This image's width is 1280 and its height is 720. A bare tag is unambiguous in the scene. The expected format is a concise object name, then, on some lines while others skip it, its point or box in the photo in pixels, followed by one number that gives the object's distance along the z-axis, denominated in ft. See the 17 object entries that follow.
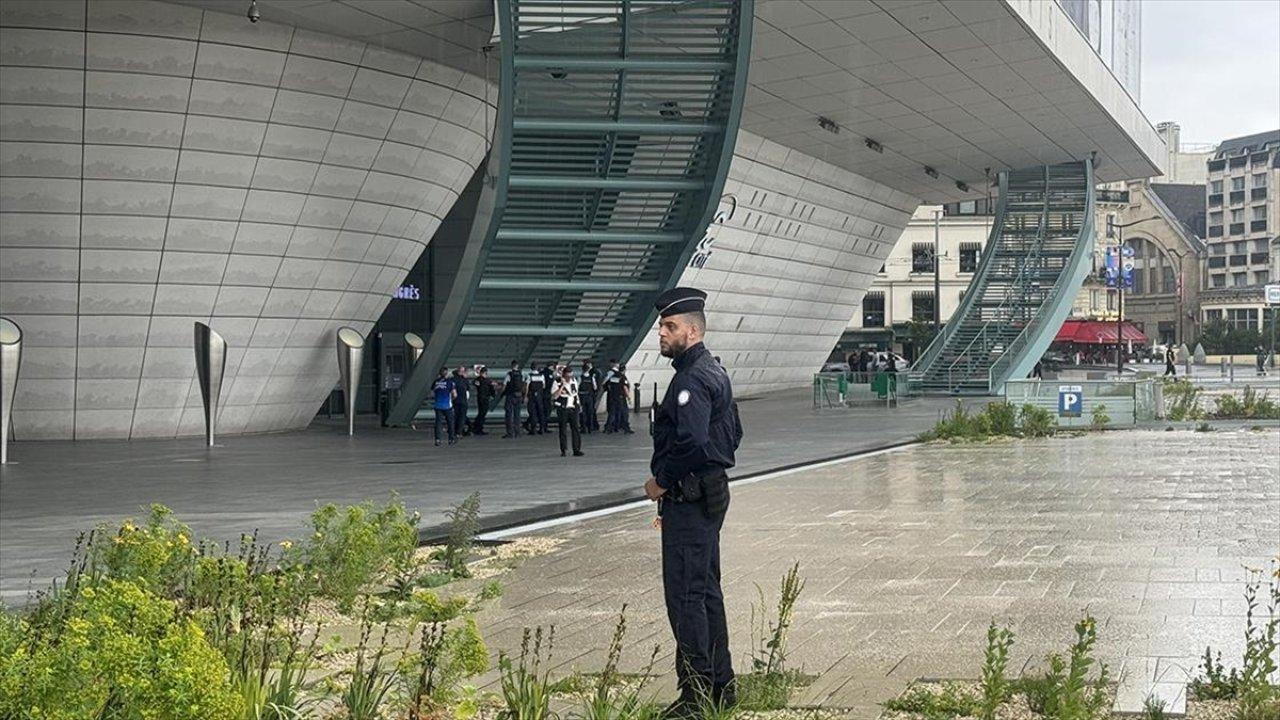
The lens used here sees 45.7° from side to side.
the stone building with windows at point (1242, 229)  449.06
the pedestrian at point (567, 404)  80.41
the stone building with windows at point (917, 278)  323.98
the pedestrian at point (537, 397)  103.55
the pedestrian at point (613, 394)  102.27
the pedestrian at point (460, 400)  96.99
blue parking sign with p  98.53
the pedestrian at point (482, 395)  100.12
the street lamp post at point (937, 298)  252.32
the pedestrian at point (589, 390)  100.63
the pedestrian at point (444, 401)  92.27
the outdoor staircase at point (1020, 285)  169.99
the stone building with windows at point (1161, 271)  458.50
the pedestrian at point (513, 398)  100.42
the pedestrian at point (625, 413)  103.96
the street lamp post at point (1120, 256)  243.40
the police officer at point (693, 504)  21.21
